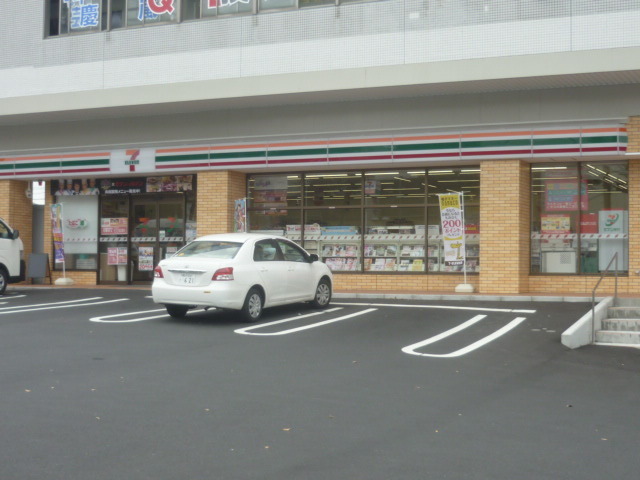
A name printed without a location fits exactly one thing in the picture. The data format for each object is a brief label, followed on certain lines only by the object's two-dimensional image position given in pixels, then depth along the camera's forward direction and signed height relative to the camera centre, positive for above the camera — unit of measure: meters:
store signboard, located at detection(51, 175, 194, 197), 20.82 +1.69
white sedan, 11.80 -0.51
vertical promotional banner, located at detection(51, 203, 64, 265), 21.34 +0.37
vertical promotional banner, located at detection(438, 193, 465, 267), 17.28 +0.42
